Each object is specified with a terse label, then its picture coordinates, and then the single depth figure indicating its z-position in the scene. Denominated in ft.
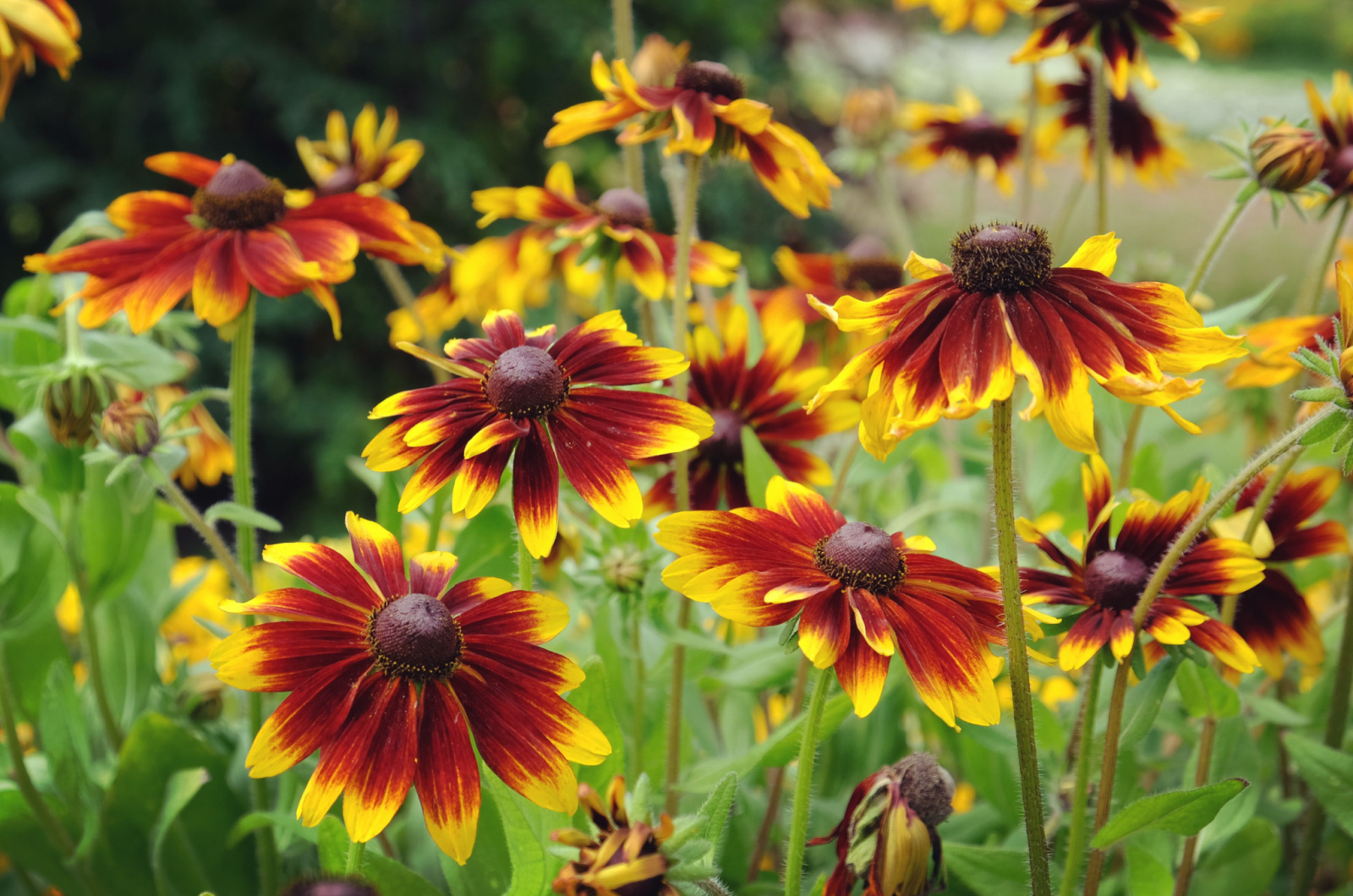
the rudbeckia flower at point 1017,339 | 1.35
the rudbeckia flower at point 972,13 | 3.16
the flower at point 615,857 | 1.29
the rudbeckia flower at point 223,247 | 1.90
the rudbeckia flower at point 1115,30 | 2.50
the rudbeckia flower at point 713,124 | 1.99
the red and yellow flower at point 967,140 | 3.66
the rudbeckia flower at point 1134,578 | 1.63
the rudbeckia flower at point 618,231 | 2.30
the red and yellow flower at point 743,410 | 2.27
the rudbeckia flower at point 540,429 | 1.57
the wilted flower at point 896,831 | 1.55
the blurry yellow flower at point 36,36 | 2.39
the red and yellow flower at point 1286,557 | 2.08
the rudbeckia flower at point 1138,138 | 3.31
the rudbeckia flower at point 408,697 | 1.42
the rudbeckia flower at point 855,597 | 1.44
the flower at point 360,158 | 2.89
